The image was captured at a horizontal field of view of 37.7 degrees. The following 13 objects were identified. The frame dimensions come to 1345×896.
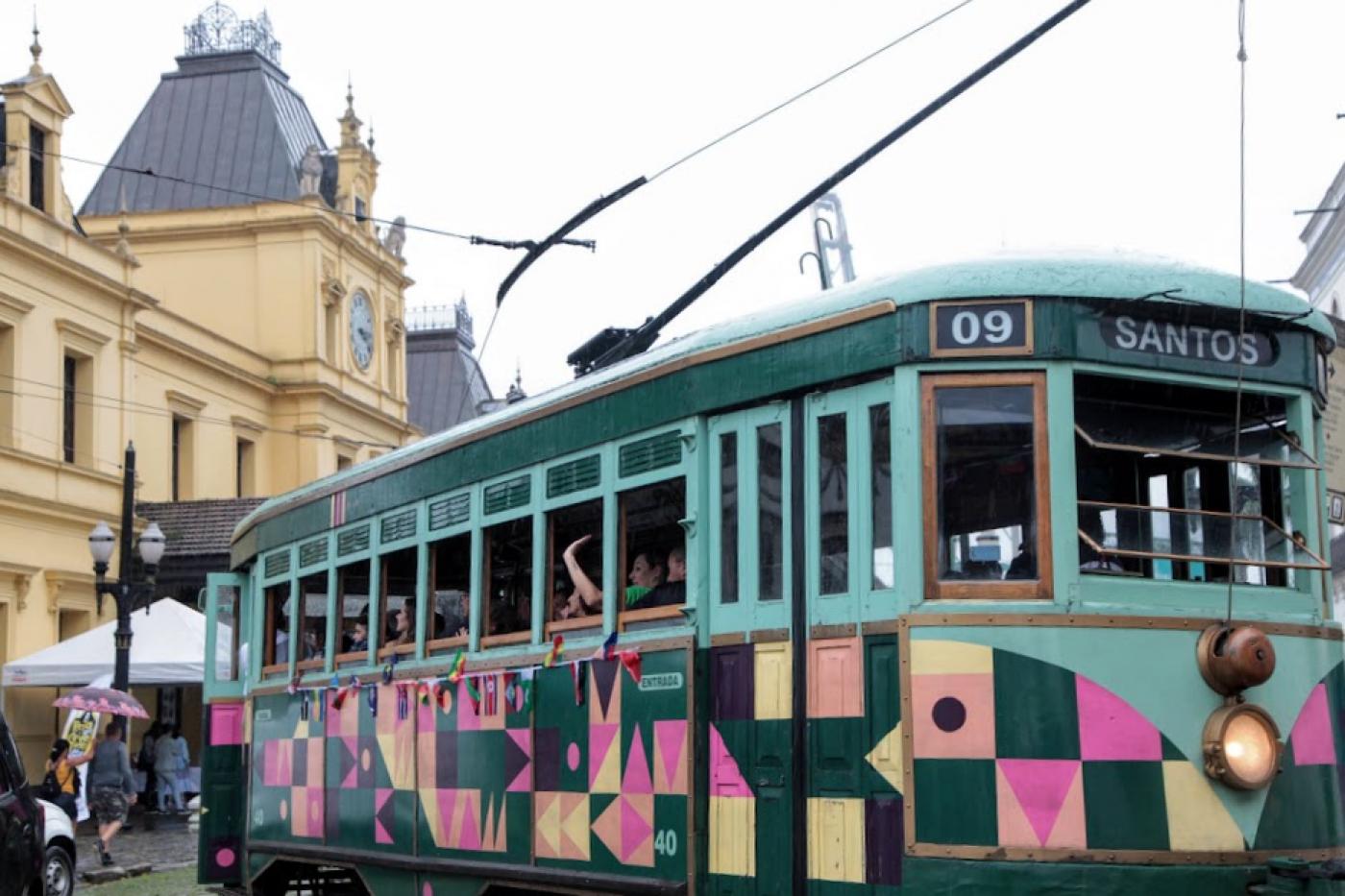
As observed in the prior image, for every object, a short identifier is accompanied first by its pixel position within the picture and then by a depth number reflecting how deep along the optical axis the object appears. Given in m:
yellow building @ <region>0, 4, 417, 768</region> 33.34
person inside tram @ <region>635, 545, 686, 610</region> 8.20
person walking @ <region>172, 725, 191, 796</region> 30.60
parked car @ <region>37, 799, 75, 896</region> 16.30
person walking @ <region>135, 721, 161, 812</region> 31.27
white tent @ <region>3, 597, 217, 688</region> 26.91
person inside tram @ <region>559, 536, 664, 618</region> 8.44
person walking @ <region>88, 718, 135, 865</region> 21.89
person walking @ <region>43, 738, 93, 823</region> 20.16
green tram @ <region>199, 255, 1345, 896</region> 6.79
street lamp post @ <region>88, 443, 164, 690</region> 23.84
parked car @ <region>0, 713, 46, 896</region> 9.90
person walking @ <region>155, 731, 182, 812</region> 30.30
